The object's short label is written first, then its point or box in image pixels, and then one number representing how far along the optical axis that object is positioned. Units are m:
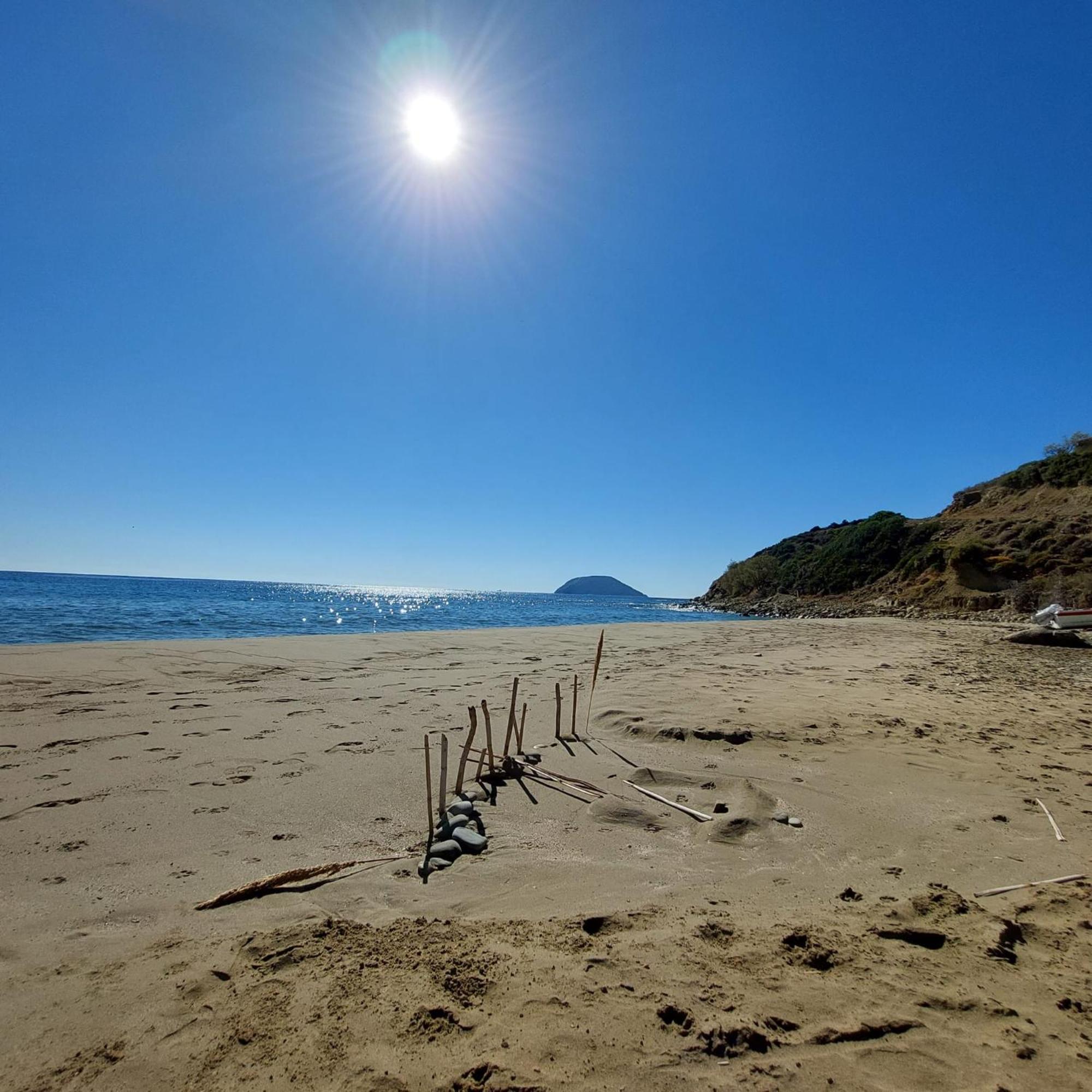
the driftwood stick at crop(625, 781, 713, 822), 4.50
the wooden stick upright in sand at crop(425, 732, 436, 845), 3.74
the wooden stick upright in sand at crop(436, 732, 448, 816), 3.79
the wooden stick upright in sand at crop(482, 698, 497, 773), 5.12
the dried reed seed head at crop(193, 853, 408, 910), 3.22
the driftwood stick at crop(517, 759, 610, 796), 5.11
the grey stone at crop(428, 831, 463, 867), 3.80
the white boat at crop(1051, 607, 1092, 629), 16.92
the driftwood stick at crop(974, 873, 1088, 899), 3.37
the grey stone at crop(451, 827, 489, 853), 3.96
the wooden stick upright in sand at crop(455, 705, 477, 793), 4.64
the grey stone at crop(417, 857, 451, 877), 3.62
